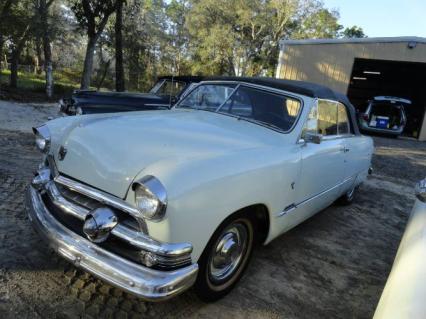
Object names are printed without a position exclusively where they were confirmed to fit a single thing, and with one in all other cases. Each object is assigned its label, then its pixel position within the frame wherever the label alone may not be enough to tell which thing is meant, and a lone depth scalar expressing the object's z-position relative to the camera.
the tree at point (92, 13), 13.42
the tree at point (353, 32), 47.78
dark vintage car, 7.17
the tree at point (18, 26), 14.88
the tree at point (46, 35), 15.07
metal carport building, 16.62
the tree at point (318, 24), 33.94
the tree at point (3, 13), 13.86
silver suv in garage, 16.58
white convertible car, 2.32
